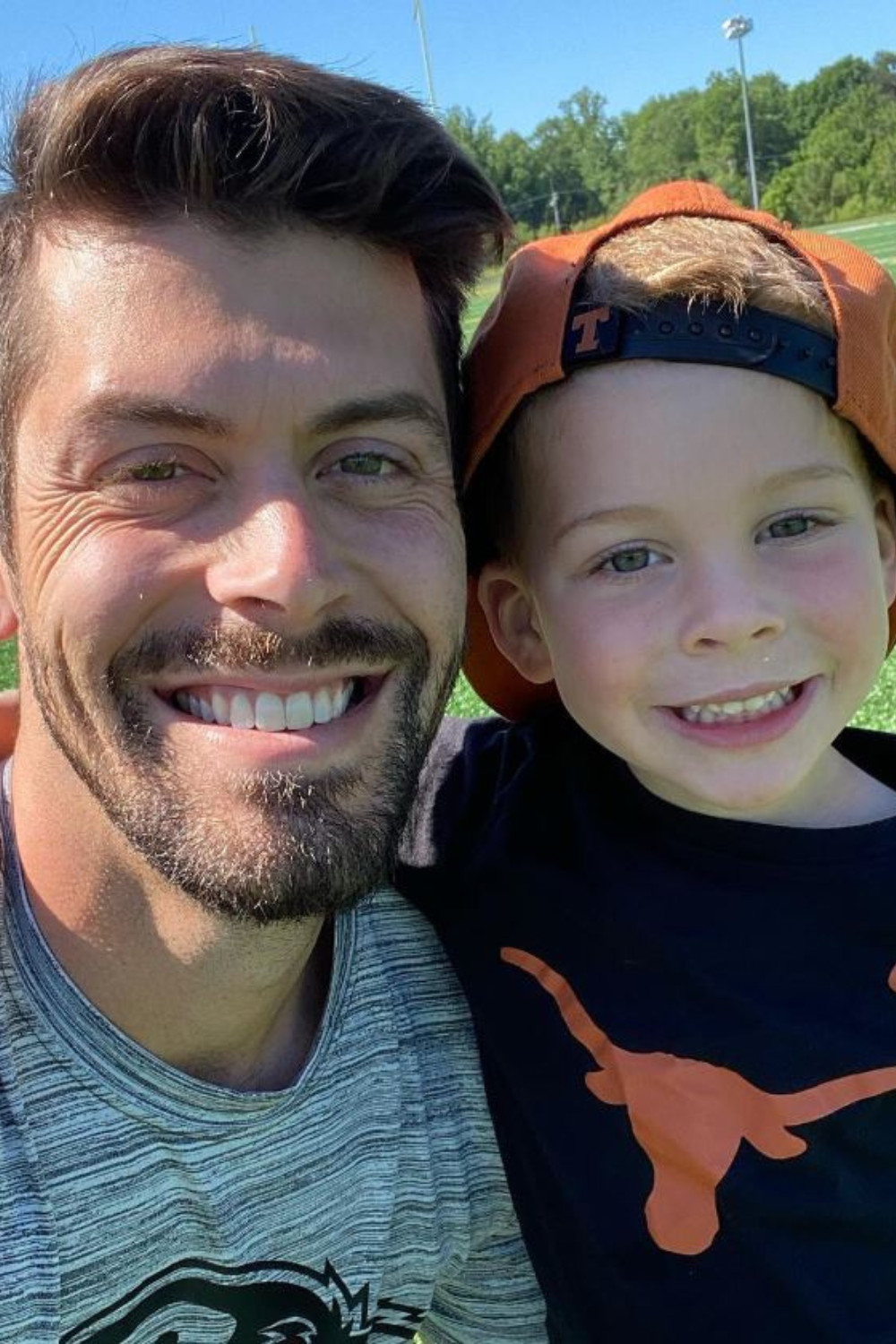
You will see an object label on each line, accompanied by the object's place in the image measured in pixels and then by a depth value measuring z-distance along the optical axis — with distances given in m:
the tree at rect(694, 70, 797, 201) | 73.06
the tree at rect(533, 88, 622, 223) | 82.75
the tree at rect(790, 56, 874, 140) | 79.31
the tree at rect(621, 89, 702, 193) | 75.81
